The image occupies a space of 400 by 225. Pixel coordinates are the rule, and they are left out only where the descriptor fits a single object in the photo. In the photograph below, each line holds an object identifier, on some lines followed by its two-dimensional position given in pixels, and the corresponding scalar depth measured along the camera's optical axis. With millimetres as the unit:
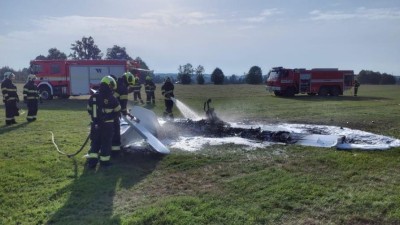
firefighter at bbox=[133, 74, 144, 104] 22888
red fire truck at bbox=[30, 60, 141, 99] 25578
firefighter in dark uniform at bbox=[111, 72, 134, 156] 10107
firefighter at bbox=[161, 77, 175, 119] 15050
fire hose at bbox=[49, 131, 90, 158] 8299
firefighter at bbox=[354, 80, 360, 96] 32156
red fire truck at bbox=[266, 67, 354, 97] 31172
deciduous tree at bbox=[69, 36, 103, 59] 81312
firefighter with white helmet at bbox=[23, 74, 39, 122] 14273
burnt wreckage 10133
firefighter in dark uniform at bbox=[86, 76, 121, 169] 7438
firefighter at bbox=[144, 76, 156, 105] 22047
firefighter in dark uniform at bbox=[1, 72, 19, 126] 13500
